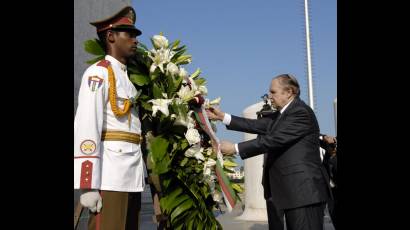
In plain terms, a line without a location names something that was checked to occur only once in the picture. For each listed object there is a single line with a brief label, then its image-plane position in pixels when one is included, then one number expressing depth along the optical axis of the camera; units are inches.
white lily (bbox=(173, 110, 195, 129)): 137.6
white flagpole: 814.5
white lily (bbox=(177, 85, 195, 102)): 140.8
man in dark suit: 163.6
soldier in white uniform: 115.4
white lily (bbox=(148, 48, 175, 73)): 139.2
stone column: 398.0
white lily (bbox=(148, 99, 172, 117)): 131.4
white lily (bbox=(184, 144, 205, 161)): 138.9
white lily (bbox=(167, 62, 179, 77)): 140.3
